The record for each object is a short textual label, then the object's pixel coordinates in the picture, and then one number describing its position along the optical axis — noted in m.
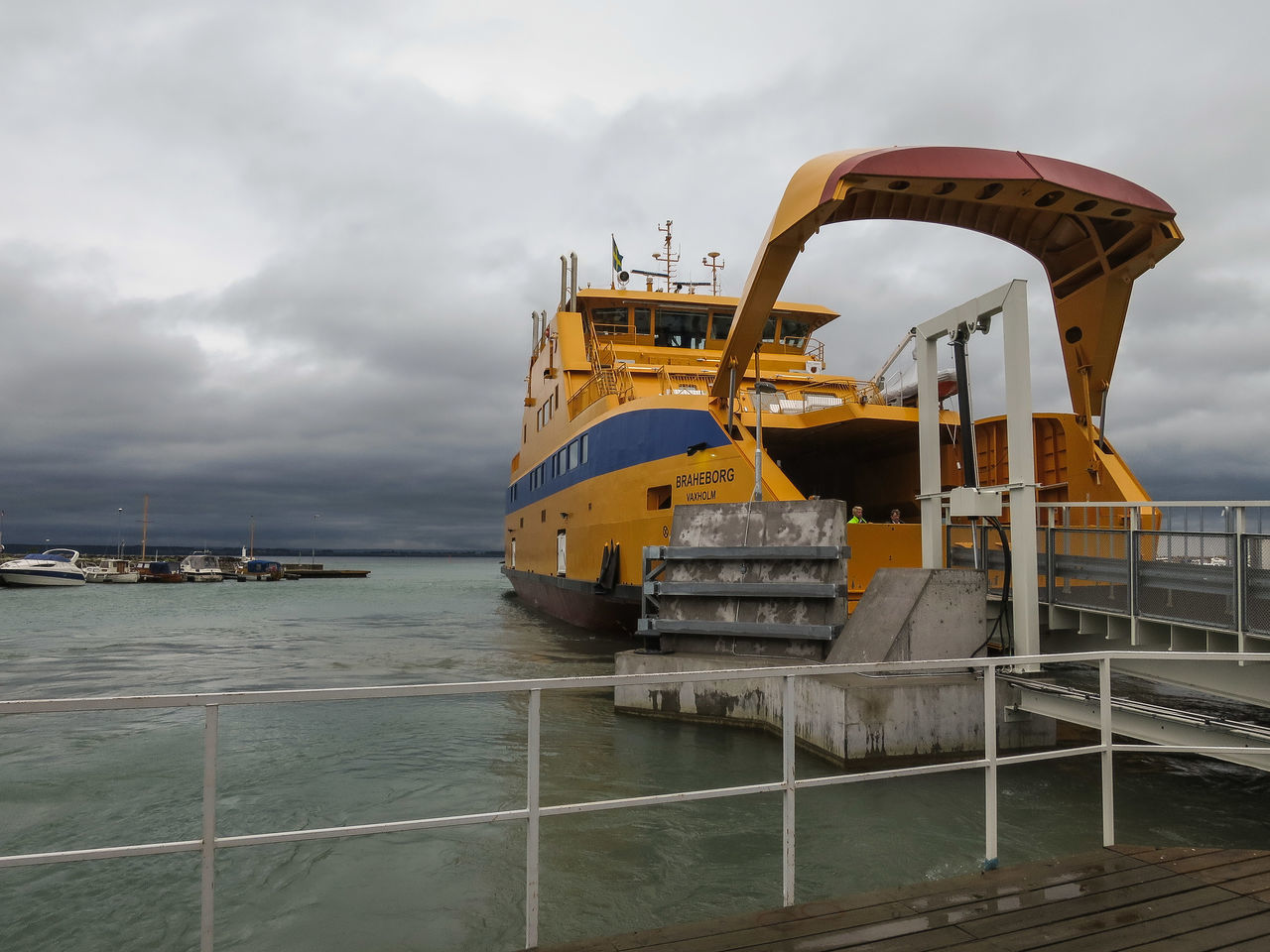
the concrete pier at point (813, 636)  7.65
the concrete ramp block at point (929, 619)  8.03
